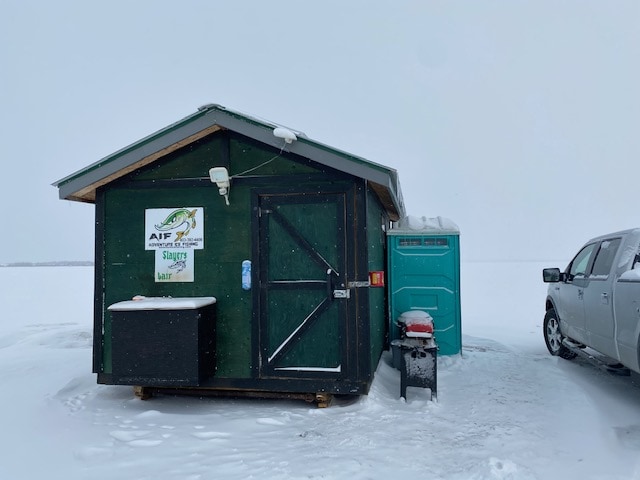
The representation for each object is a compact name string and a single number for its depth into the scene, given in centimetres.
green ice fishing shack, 466
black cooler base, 456
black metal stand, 492
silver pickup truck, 435
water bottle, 503
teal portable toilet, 727
